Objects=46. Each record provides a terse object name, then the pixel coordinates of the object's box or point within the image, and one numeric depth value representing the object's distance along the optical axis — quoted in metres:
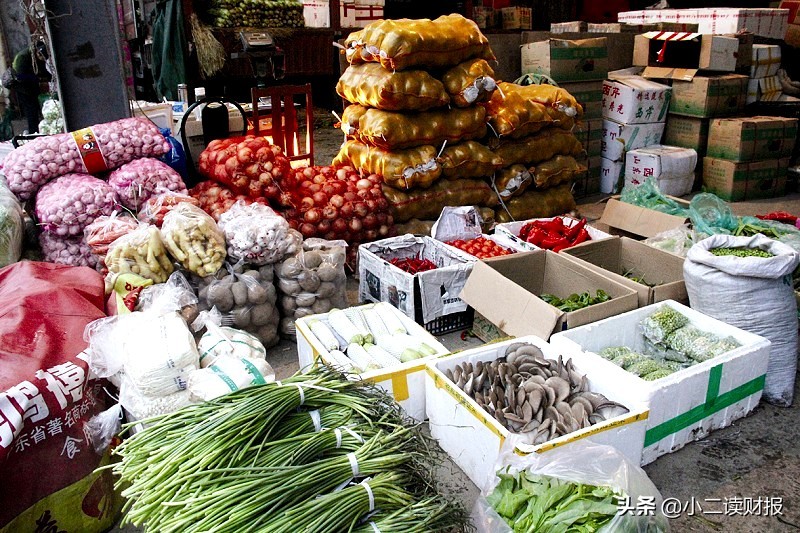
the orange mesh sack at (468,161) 5.20
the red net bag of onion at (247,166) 4.41
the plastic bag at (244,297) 3.69
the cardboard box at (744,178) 6.86
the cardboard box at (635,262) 3.79
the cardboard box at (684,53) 7.12
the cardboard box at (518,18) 12.09
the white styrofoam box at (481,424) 2.50
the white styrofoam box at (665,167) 6.79
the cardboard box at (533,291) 3.32
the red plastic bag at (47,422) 2.27
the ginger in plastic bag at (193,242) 3.66
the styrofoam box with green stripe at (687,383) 2.77
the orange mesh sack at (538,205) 5.61
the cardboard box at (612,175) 7.16
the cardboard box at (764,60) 7.79
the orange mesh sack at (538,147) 5.52
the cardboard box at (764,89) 7.82
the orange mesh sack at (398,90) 4.84
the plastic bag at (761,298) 3.19
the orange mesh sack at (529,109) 5.36
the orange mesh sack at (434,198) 5.10
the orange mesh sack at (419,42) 4.78
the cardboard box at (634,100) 6.98
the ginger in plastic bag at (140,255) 3.51
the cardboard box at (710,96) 6.99
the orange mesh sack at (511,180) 5.52
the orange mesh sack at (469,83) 5.09
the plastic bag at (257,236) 3.80
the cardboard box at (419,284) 4.02
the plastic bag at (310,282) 3.98
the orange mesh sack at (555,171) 5.67
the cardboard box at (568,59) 6.45
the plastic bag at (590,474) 1.87
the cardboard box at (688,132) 7.13
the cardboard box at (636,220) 4.75
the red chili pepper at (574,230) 4.59
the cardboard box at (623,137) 7.08
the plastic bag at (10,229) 3.72
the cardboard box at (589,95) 6.64
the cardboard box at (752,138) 6.68
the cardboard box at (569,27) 9.13
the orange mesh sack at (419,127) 4.94
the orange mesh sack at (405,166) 4.97
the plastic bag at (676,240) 4.34
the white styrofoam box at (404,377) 2.96
